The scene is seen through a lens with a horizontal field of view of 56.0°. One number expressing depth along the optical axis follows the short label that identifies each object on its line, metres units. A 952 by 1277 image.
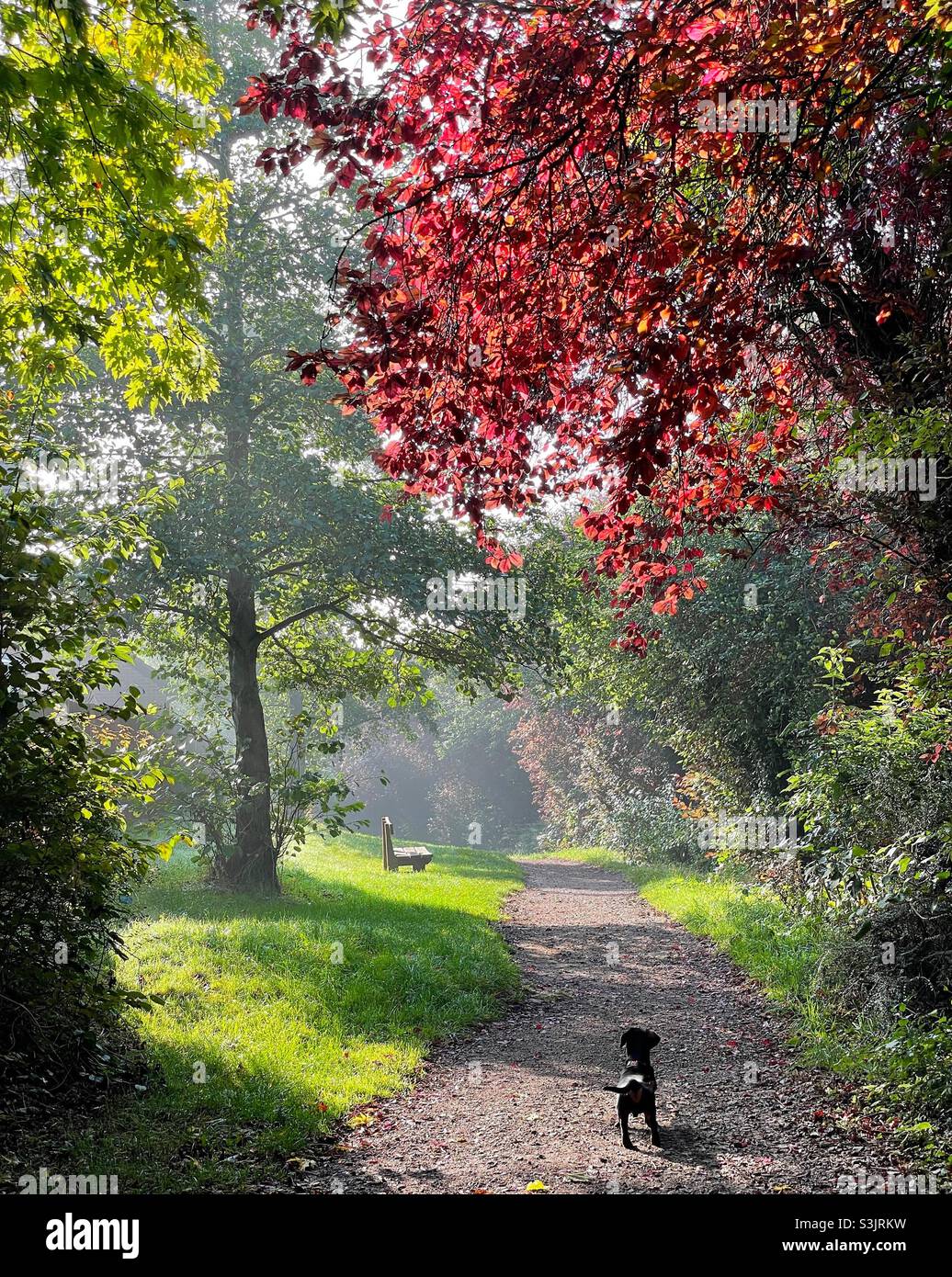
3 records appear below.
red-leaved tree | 4.37
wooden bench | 20.94
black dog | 5.10
